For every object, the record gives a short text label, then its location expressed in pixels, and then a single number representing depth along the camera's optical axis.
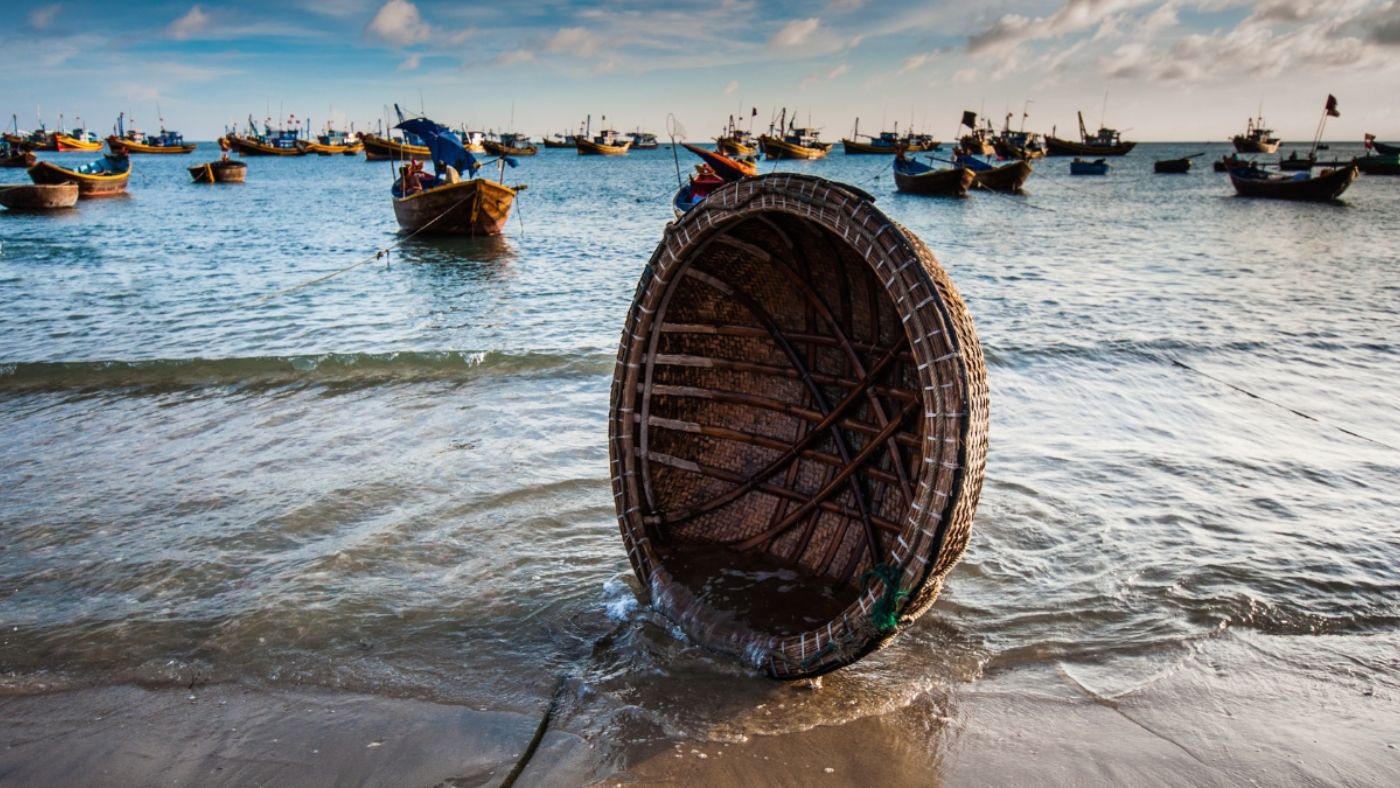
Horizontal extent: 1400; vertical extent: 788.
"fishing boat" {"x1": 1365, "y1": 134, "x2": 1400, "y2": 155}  43.38
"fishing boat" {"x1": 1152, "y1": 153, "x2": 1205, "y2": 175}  57.04
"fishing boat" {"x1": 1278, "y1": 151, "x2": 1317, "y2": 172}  40.82
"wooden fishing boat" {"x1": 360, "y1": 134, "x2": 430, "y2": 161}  66.25
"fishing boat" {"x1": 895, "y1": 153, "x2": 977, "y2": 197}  34.69
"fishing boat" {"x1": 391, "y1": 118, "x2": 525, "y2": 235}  17.56
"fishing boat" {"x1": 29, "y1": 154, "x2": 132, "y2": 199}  29.06
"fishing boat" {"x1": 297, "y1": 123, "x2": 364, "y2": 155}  89.00
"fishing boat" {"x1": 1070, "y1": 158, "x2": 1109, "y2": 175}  57.72
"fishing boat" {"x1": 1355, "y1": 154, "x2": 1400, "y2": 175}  42.84
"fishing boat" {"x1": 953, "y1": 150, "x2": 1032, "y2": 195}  37.78
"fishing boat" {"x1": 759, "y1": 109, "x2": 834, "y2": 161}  57.75
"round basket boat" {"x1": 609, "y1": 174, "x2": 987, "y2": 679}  3.47
